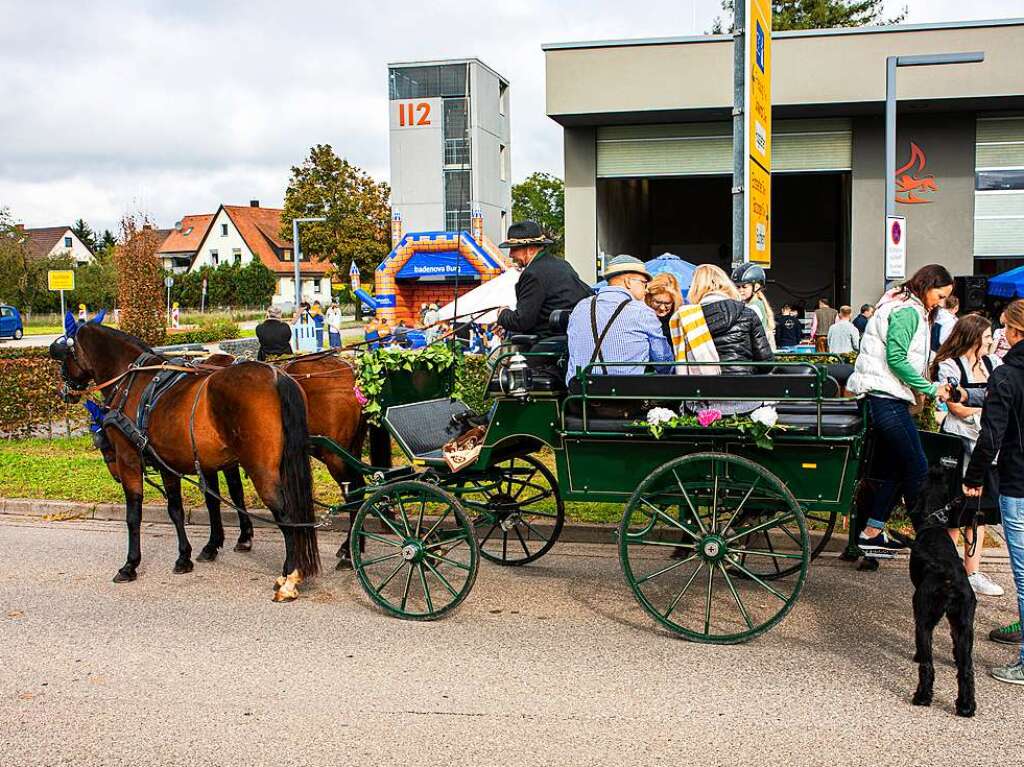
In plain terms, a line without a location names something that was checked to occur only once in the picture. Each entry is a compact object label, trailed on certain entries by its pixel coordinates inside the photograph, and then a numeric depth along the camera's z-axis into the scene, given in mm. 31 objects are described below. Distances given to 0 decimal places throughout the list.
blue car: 40406
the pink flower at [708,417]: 5223
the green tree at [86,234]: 106750
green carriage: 5184
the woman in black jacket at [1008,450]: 4500
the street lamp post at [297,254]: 35156
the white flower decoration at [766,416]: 5133
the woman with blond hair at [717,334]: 5613
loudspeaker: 16000
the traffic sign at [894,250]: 11875
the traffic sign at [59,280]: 33031
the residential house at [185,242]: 89500
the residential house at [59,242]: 86688
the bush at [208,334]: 31119
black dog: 4281
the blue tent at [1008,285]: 13961
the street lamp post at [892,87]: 12211
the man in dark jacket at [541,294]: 6328
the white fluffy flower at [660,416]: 5312
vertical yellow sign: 10031
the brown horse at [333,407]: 7125
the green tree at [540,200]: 66250
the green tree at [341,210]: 53031
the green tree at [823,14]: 36688
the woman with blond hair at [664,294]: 6672
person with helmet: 8227
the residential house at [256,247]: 81500
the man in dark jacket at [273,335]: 13883
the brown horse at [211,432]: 6254
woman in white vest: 5512
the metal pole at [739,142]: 9859
